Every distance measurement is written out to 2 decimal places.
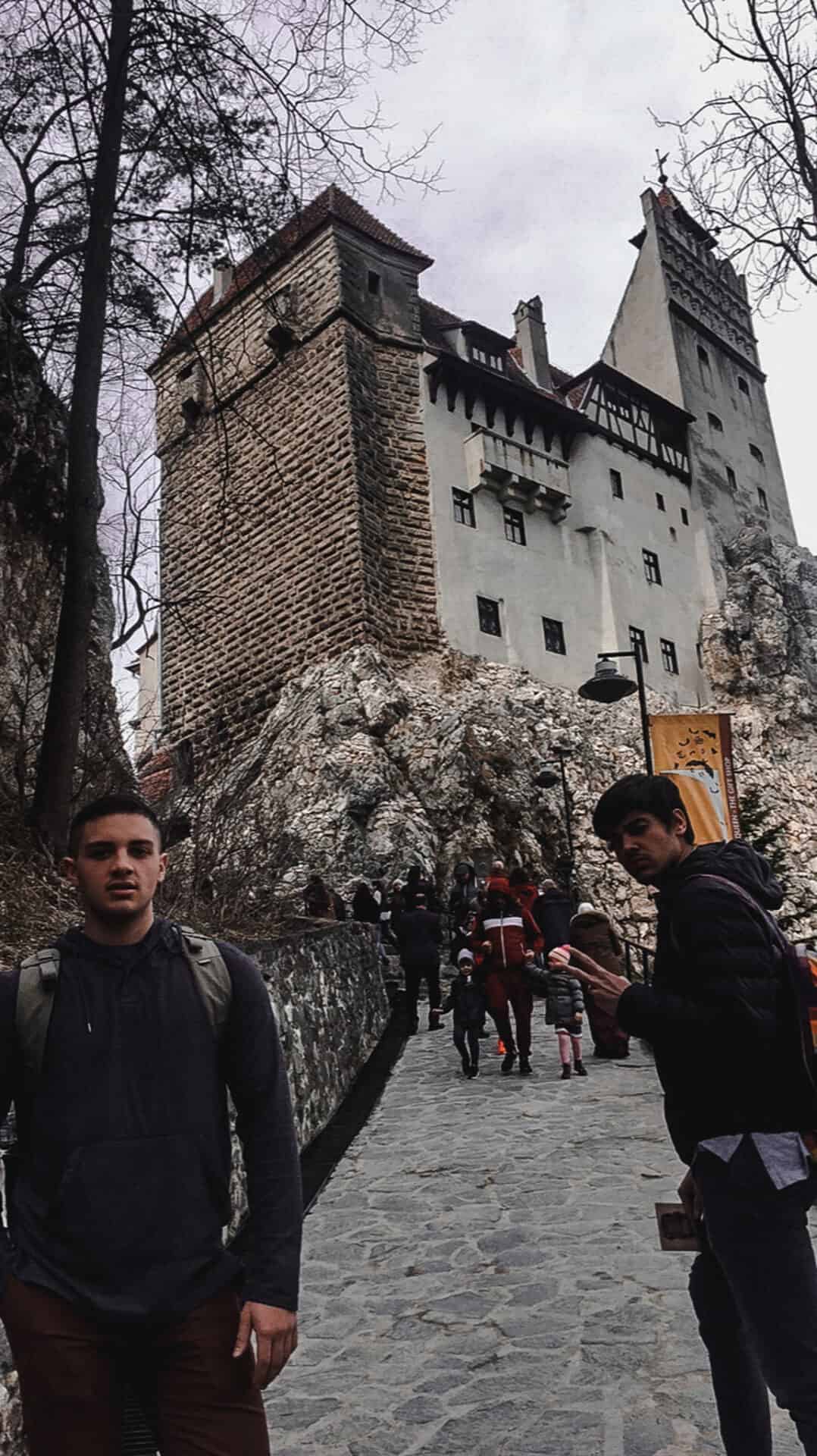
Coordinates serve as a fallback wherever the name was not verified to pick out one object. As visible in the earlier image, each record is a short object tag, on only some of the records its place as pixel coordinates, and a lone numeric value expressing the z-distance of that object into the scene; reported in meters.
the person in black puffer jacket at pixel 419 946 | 12.59
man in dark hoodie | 1.92
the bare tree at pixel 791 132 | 9.90
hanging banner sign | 12.94
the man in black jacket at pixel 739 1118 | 2.25
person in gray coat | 9.27
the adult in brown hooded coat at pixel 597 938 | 9.56
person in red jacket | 9.70
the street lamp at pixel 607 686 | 13.54
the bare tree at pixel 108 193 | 8.15
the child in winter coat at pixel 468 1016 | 9.79
